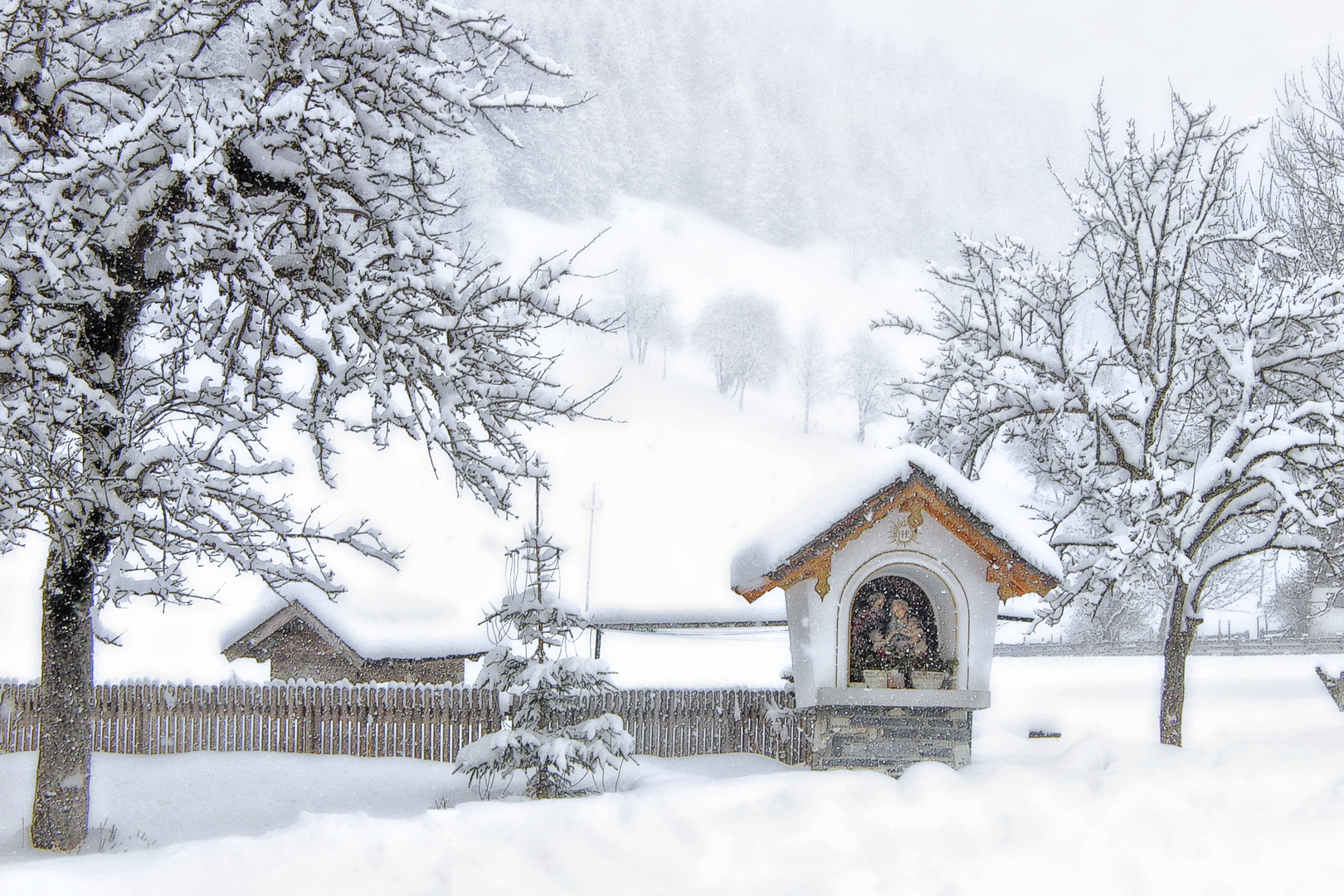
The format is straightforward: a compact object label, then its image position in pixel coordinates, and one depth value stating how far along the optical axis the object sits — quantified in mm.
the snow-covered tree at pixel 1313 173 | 15734
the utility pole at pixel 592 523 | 37300
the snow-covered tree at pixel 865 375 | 69000
